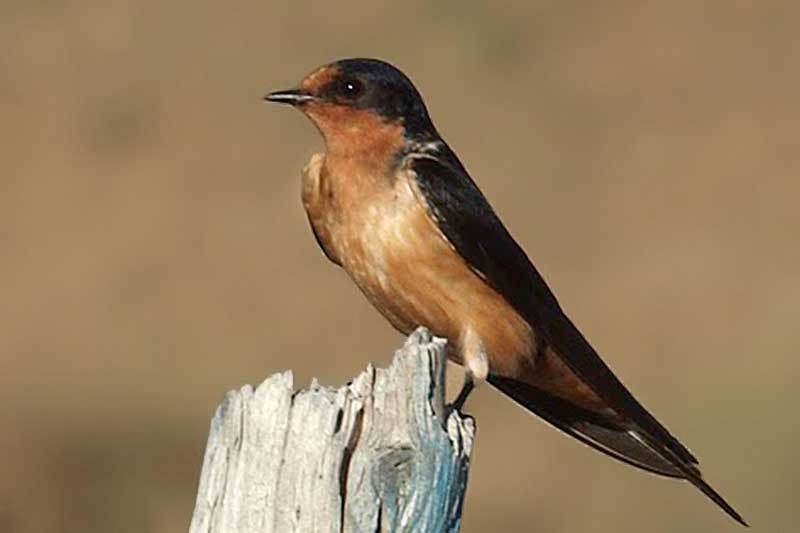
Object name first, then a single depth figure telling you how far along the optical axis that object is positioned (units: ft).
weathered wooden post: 24.57
